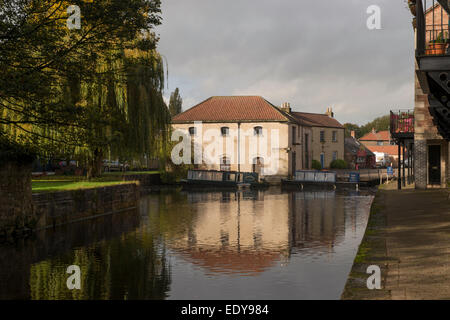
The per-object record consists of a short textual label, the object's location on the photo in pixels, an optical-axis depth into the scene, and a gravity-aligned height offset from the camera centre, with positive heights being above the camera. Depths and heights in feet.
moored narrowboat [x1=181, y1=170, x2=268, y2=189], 140.77 -3.91
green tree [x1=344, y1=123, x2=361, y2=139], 409.37 +29.57
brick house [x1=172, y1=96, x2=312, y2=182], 159.94 +10.41
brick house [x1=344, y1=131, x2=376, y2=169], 237.66 +4.39
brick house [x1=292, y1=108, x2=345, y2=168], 204.64 +11.68
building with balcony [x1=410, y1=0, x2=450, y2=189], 64.38 +3.83
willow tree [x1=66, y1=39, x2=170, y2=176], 74.54 +9.26
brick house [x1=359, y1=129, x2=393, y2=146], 334.44 +16.58
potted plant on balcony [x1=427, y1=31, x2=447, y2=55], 35.10 +8.24
